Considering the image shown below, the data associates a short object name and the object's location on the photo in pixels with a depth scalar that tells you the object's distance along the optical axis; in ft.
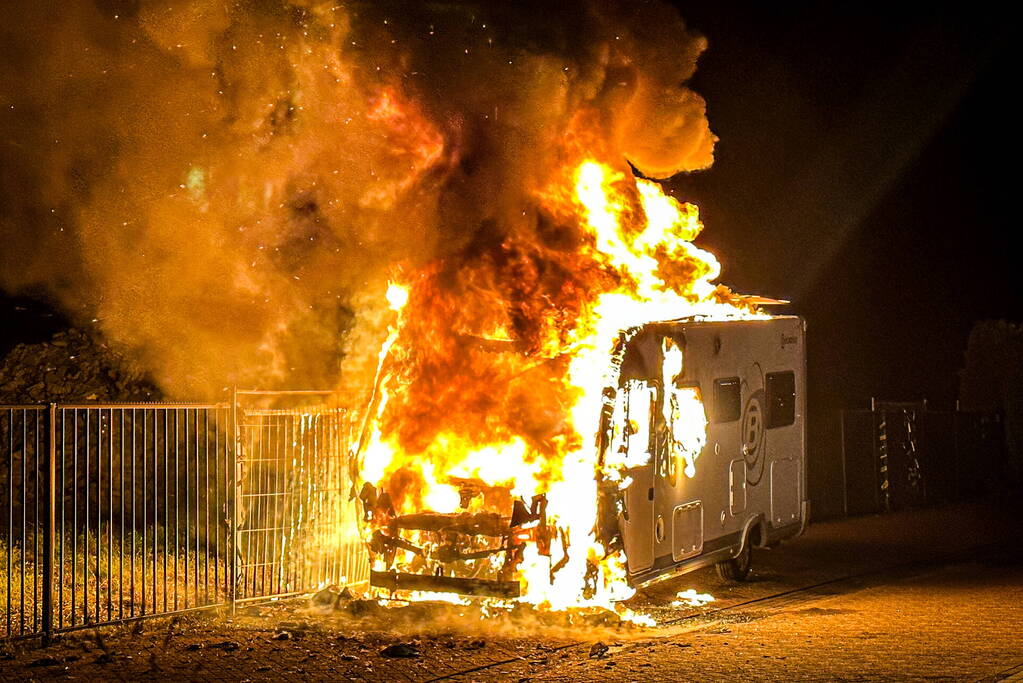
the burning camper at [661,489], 35.40
